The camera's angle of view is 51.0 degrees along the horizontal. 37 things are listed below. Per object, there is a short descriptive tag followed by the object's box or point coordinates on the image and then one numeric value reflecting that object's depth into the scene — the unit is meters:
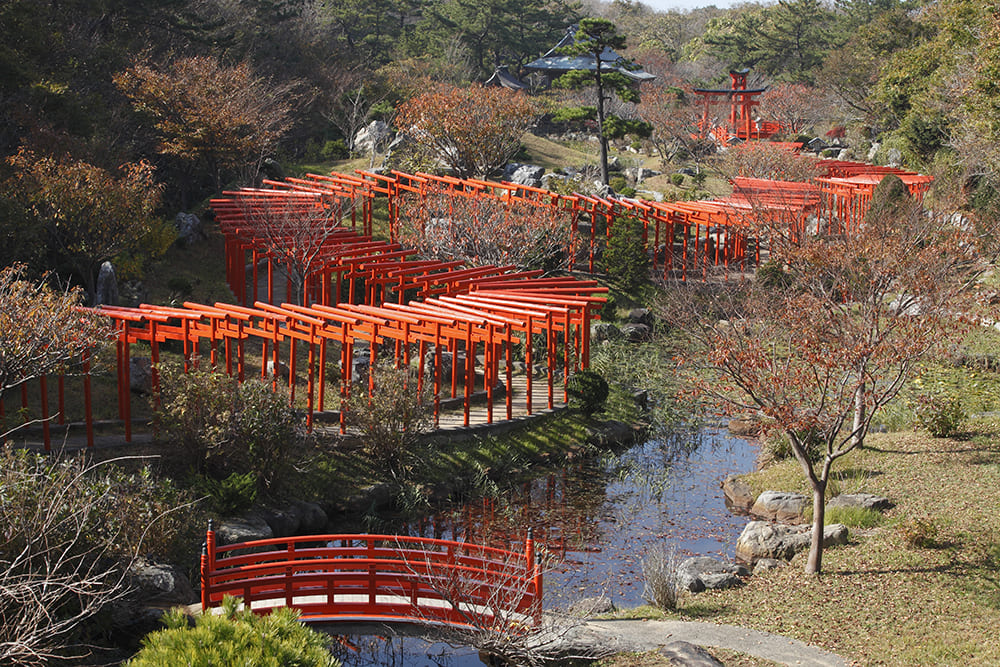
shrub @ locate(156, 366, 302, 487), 18.88
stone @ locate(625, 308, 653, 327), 32.59
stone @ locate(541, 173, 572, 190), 41.90
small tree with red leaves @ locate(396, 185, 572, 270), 31.16
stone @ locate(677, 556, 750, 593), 16.02
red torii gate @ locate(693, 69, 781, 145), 58.81
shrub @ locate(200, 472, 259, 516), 18.14
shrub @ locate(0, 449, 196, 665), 11.00
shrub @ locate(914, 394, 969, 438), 21.11
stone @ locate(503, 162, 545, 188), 43.72
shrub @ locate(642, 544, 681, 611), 14.75
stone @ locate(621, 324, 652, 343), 31.33
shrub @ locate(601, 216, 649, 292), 35.06
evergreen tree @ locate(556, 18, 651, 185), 42.75
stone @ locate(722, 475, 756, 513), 20.81
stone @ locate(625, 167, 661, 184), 52.06
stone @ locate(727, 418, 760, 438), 26.03
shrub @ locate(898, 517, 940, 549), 16.03
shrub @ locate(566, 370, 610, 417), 24.45
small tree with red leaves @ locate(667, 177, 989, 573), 15.00
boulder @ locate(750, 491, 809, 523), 19.52
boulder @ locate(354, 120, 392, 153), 47.12
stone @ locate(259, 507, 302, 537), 18.69
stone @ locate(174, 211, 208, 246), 34.31
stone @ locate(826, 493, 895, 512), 18.30
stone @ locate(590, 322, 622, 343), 30.64
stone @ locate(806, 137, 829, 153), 60.22
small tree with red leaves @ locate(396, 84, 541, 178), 40.34
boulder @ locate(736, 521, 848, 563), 17.02
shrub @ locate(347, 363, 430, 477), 20.86
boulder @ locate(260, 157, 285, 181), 41.50
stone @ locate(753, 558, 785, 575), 16.58
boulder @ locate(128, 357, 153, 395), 22.19
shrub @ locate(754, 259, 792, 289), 32.62
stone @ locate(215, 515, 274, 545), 17.53
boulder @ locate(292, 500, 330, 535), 19.23
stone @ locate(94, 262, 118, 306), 26.39
